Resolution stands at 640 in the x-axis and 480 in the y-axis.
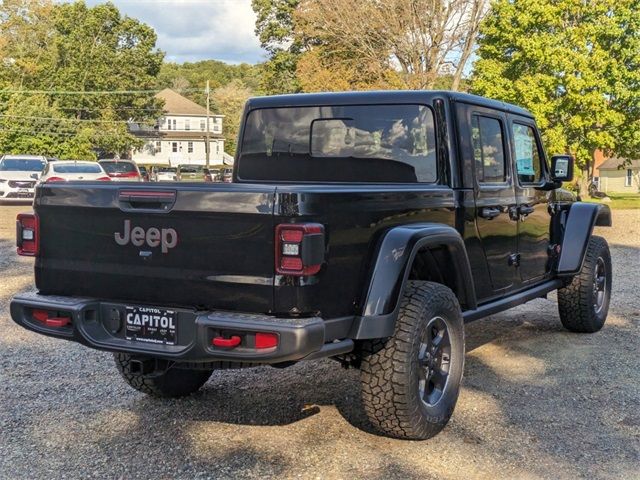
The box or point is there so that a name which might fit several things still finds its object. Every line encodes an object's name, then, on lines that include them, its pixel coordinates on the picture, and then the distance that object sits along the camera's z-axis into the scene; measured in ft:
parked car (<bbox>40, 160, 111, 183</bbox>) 67.05
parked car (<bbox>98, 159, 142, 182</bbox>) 79.09
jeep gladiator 10.91
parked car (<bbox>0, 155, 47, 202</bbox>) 73.56
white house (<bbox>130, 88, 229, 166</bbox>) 246.27
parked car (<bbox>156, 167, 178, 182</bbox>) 128.16
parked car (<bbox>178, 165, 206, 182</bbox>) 160.93
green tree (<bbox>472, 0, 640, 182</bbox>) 98.73
